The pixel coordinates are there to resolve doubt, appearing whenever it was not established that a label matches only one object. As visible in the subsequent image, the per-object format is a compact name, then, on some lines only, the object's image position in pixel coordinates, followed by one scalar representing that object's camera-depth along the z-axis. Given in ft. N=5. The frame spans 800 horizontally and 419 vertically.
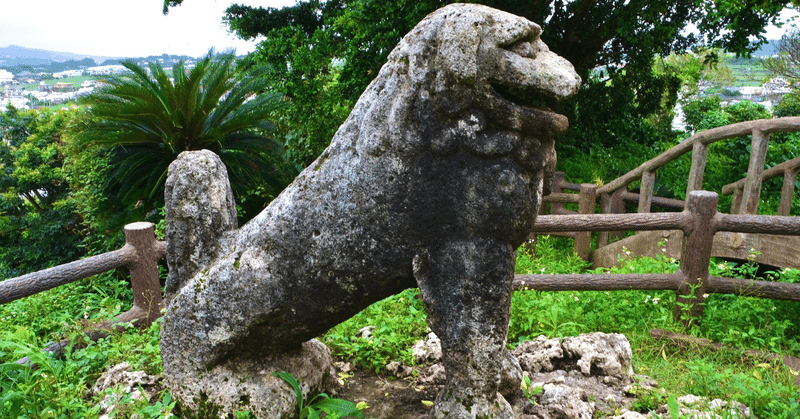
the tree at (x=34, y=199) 36.99
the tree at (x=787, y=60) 47.85
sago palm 18.56
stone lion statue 6.22
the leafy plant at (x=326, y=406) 7.98
